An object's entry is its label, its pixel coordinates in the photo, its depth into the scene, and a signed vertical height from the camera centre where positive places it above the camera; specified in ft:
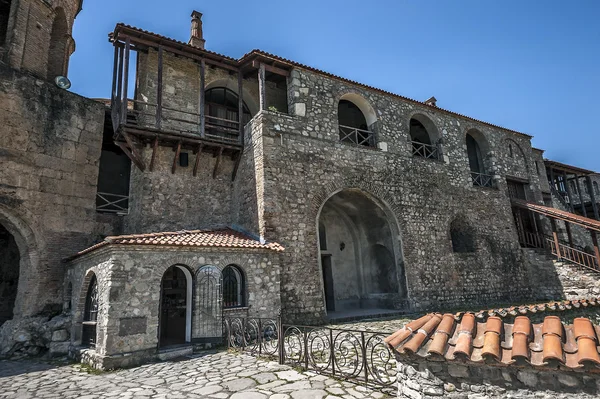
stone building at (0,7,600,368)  27.76 +8.60
